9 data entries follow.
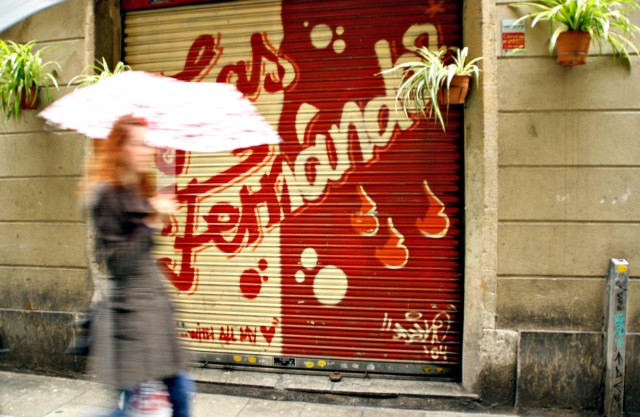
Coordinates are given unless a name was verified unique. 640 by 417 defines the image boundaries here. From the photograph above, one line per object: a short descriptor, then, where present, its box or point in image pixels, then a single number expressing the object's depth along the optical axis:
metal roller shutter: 4.91
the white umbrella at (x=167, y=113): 2.69
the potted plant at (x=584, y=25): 4.11
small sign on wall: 4.47
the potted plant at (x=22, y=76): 5.12
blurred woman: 2.52
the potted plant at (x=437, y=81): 4.36
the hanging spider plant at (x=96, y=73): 5.05
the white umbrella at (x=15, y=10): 2.25
